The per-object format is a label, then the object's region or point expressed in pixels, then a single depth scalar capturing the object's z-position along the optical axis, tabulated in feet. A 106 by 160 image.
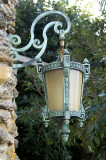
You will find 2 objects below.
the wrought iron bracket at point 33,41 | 7.41
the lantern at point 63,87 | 6.79
